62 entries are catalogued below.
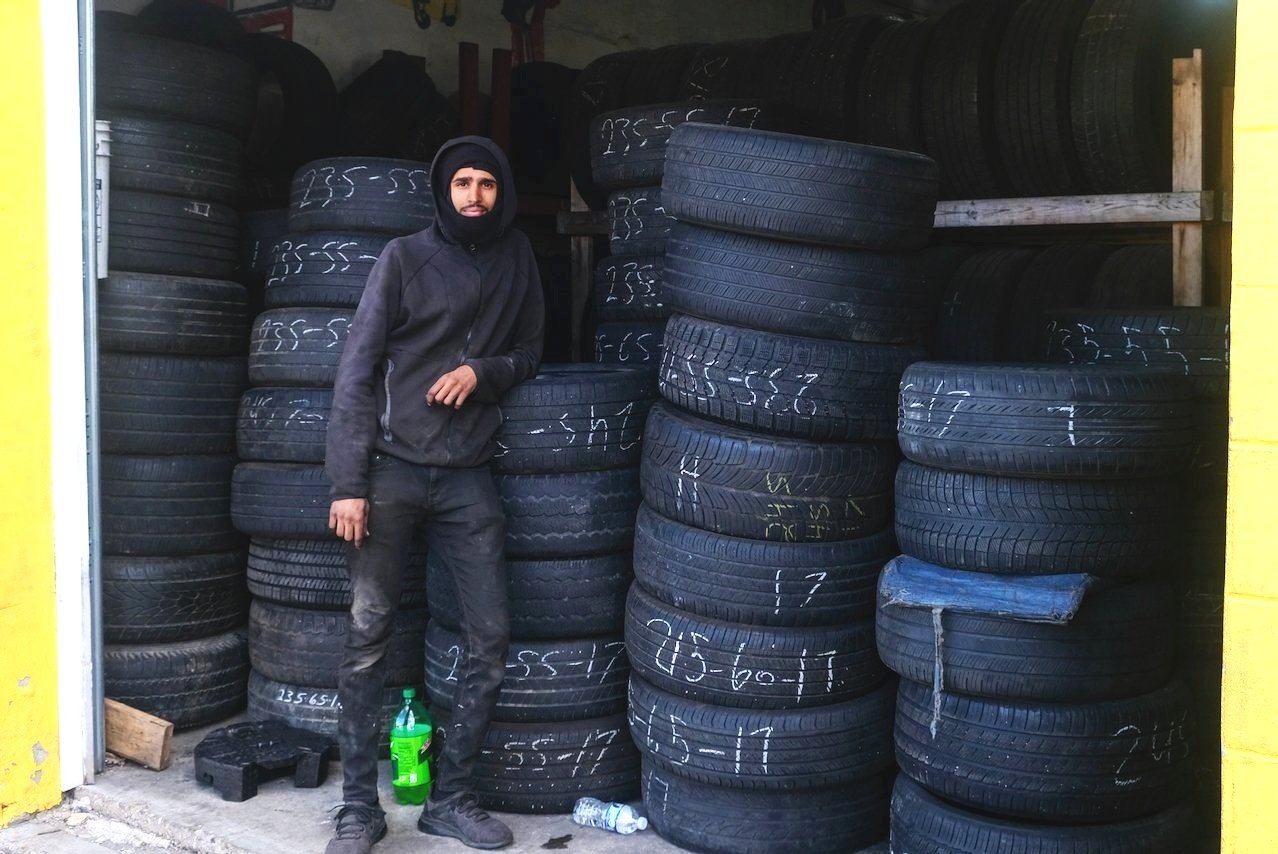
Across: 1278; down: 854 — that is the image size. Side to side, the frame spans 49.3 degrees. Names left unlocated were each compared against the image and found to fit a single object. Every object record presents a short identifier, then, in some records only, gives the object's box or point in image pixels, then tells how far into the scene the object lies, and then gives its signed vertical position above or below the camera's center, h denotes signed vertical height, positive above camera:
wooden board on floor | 5.20 -1.25
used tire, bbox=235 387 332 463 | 5.44 -0.09
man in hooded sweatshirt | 4.47 -0.18
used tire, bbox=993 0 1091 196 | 5.77 +1.24
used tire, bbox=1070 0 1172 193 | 5.59 +1.20
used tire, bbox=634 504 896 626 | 4.34 -0.56
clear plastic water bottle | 4.65 -1.41
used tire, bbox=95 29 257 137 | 5.45 +1.29
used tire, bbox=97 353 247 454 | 5.60 +0.00
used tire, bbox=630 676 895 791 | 4.33 -1.08
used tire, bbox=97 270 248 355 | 5.52 +0.36
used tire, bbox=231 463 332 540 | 5.43 -0.39
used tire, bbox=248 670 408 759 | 5.45 -1.21
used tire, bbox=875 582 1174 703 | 3.79 -0.70
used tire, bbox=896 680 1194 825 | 3.80 -0.99
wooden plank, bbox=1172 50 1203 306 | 5.13 +0.86
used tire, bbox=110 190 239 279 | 5.53 +0.68
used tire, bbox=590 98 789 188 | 5.74 +1.14
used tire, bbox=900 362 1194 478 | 3.73 -0.07
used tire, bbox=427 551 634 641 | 4.77 -0.68
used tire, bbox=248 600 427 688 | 5.44 -0.97
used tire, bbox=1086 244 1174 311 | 5.68 +0.48
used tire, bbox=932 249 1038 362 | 5.91 +0.37
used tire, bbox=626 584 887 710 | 4.35 -0.83
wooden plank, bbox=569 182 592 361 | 7.21 +0.68
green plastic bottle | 4.86 -1.24
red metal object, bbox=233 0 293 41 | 7.80 +2.17
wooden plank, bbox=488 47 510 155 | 8.60 +1.85
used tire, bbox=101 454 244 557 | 5.66 -0.42
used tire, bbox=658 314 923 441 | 4.30 +0.05
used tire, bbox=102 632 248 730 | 5.65 -1.13
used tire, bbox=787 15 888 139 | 6.50 +1.53
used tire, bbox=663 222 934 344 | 4.30 +0.34
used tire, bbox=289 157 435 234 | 5.38 +0.80
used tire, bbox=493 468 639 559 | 4.74 -0.38
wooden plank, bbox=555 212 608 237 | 6.94 +0.89
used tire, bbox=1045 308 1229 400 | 4.29 +0.17
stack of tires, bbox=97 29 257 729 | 5.52 +0.13
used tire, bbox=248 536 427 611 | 5.46 -0.69
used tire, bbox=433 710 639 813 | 4.80 -1.26
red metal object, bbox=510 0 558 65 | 9.30 +2.43
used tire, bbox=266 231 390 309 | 5.40 +0.53
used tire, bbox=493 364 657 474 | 4.71 -0.08
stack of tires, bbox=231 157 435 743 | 5.40 -0.12
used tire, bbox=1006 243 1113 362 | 5.85 +0.46
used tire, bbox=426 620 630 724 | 4.77 -0.97
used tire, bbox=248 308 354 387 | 5.41 +0.22
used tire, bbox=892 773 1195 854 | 3.82 -1.21
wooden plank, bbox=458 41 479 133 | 8.46 +1.90
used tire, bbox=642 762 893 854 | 4.40 -1.34
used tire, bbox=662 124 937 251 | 4.25 +0.64
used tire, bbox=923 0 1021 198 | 6.04 +1.28
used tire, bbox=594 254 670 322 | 5.86 +0.47
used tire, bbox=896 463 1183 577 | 3.78 -0.35
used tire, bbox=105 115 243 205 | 5.50 +0.98
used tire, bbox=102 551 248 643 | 5.68 -0.80
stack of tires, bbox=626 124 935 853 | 4.30 -0.26
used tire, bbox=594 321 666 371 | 5.91 +0.24
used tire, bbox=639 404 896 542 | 4.31 -0.27
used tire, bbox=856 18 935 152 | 6.27 +1.39
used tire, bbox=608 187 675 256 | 5.84 +0.75
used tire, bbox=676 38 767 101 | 7.04 +1.69
